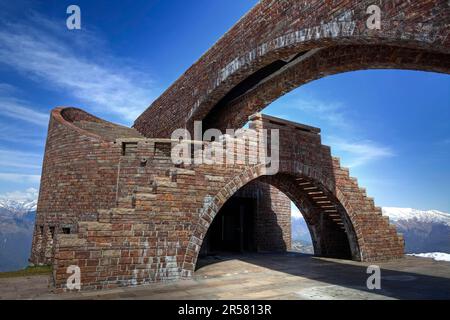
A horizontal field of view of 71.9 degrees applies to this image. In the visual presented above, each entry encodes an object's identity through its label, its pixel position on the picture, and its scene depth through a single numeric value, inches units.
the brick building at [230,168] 218.4
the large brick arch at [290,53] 210.8
